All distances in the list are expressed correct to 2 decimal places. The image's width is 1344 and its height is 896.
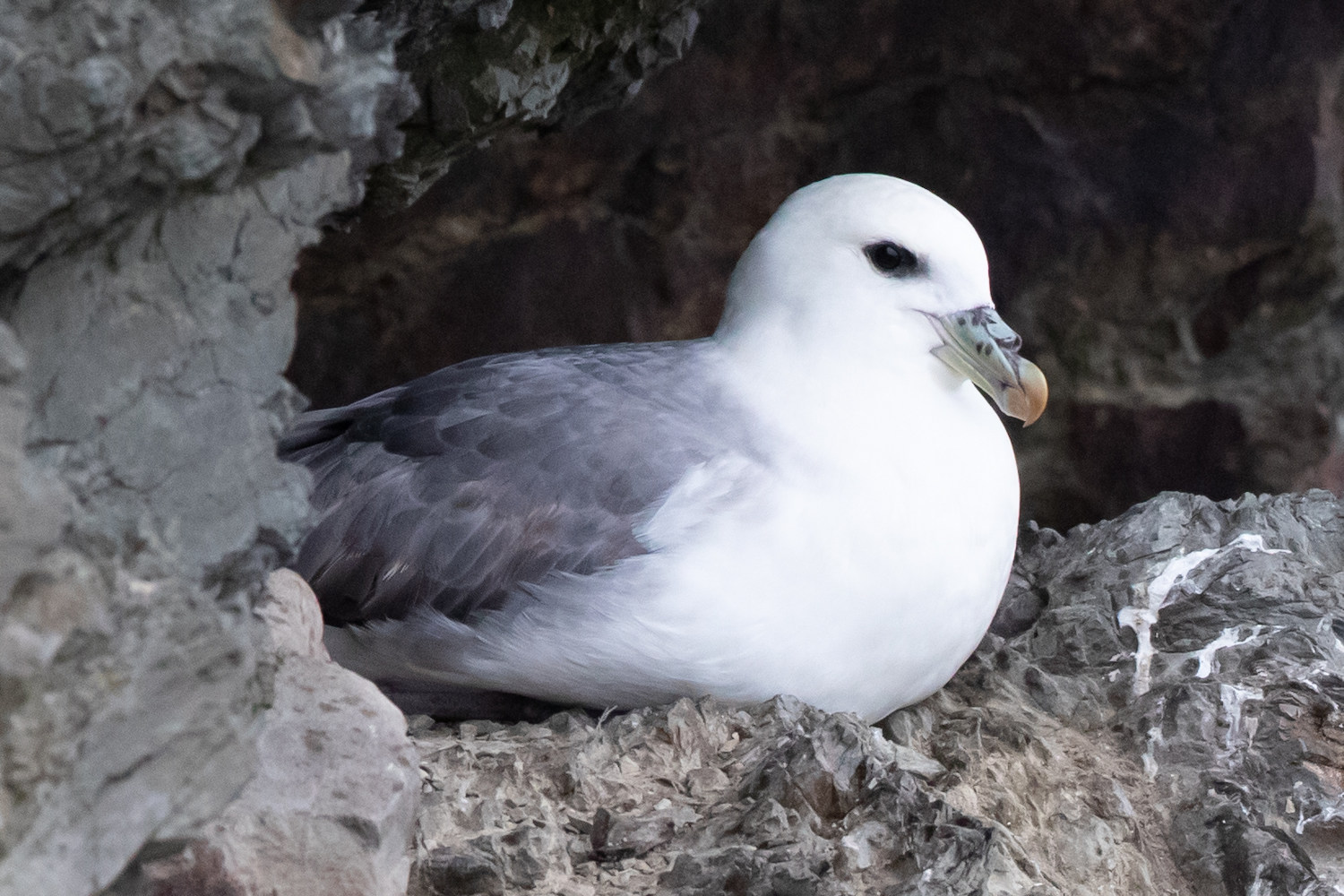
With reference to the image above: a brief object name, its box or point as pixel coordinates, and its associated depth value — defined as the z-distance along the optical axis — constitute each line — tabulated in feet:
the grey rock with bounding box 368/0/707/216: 16.56
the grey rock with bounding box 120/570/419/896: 15.98
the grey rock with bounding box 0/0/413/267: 14.25
